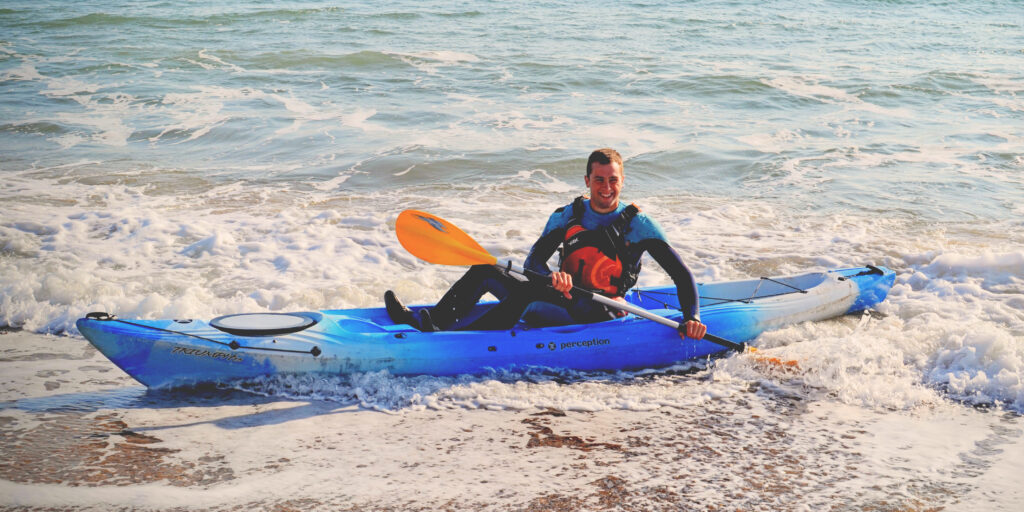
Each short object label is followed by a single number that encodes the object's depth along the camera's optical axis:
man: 3.96
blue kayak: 3.71
